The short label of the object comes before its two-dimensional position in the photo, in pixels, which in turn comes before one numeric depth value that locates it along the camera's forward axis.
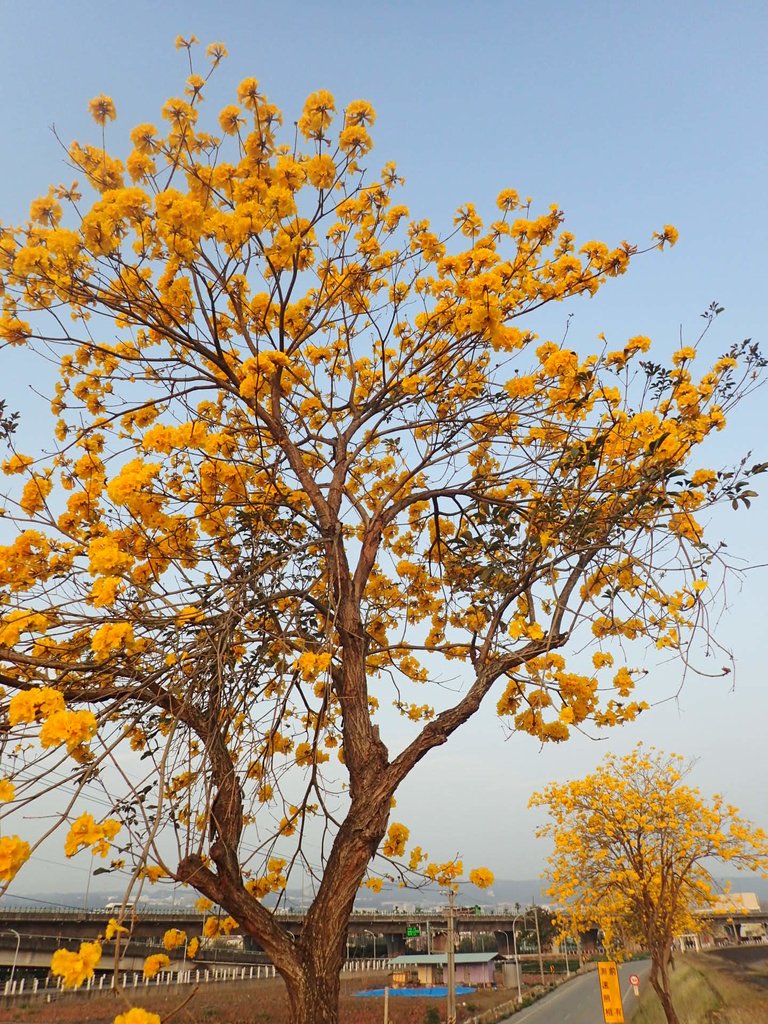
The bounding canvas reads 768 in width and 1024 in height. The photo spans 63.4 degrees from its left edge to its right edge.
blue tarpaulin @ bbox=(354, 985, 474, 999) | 28.31
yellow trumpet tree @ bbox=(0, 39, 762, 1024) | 2.52
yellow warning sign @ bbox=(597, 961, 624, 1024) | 12.09
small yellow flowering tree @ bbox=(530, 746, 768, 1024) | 12.12
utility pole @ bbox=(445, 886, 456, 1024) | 13.31
